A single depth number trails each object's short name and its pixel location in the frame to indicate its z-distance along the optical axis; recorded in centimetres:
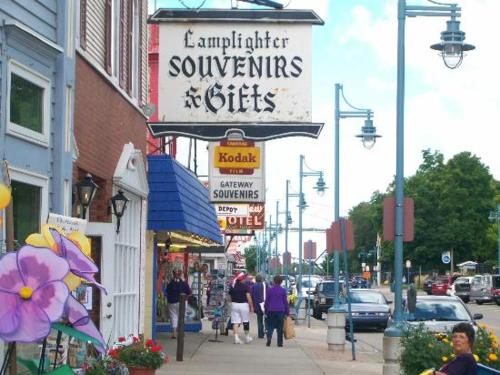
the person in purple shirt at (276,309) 2308
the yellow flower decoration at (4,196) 589
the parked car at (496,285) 5966
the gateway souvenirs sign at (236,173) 1696
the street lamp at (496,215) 7313
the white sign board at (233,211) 4125
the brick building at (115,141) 1212
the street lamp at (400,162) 1360
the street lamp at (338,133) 2417
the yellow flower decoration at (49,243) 629
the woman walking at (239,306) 2445
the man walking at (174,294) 2420
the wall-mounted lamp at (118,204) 1388
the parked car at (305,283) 5411
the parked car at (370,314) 3216
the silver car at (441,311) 2073
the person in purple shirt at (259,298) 2680
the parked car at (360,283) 7536
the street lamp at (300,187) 3844
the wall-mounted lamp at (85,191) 1154
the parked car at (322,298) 4091
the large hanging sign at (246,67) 1267
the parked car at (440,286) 6514
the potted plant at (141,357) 1241
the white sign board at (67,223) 857
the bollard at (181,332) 1794
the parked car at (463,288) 6216
